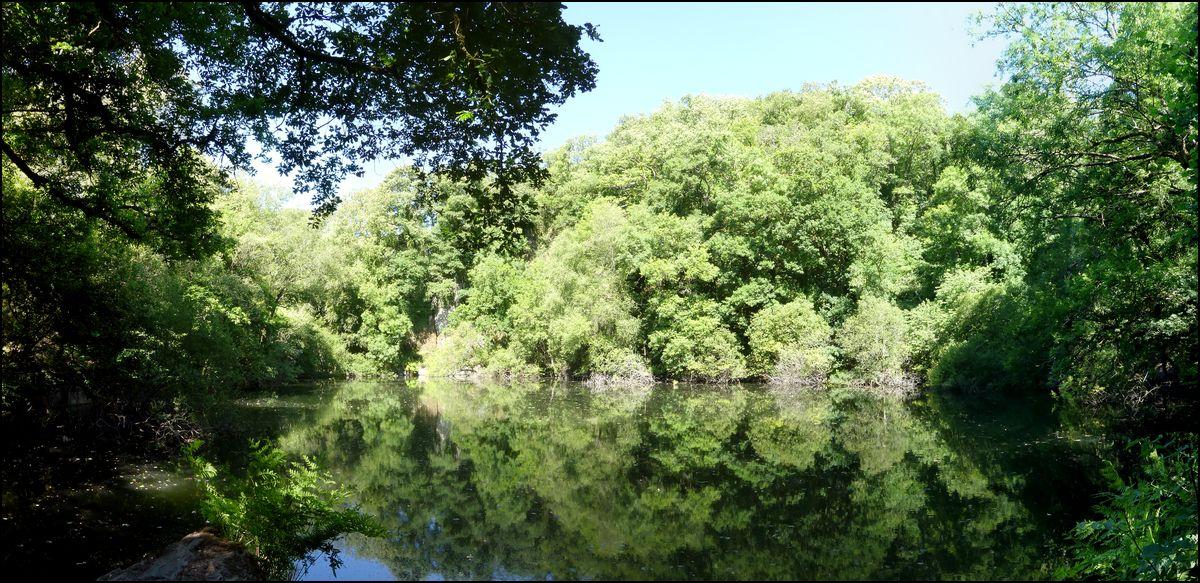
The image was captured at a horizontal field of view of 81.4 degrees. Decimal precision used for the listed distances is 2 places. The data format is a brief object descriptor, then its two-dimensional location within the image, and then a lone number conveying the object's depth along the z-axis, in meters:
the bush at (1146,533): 5.46
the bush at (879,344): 27.78
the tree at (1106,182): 10.95
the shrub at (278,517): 7.00
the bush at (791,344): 29.25
